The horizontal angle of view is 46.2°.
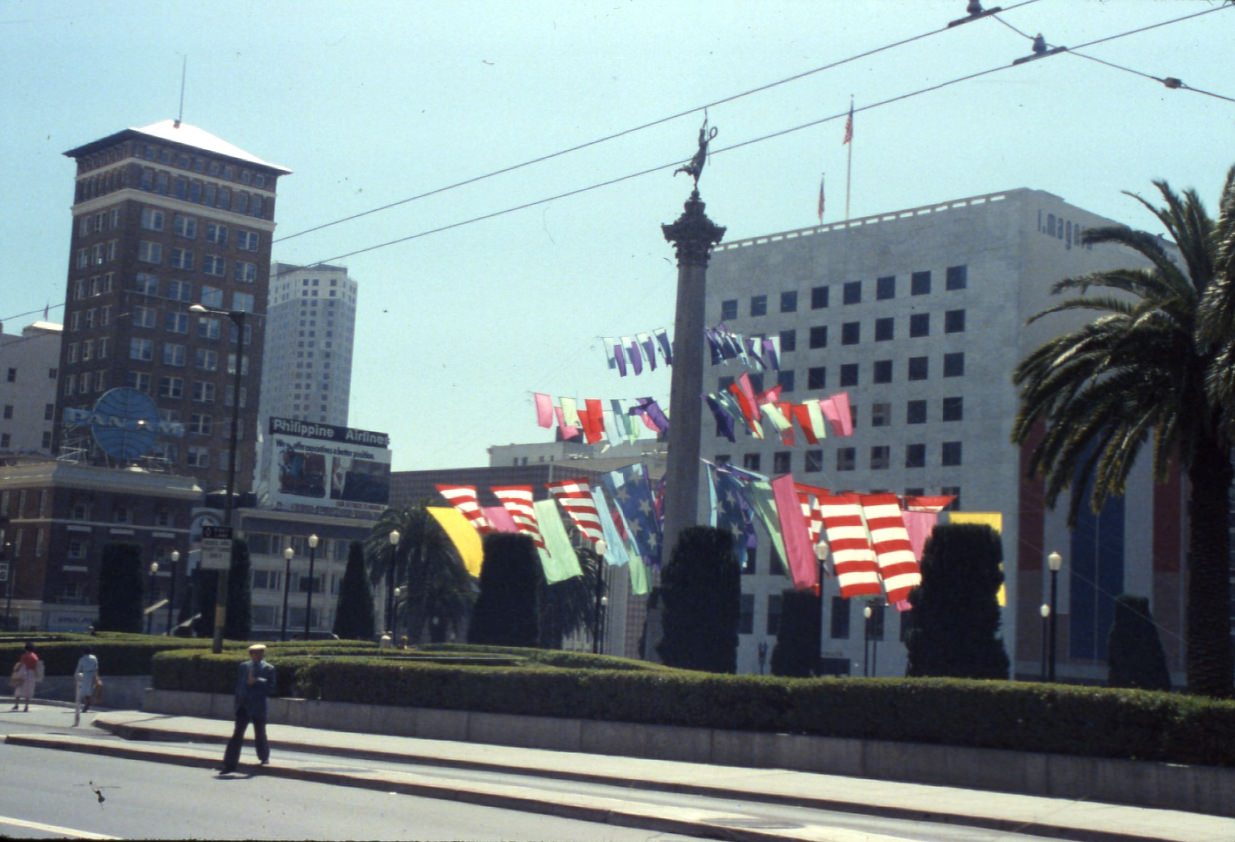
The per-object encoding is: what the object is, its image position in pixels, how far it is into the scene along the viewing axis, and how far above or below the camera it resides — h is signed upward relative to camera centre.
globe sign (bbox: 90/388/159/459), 99.00 +10.90
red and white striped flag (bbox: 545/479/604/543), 50.88 +3.54
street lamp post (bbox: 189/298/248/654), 34.78 +2.59
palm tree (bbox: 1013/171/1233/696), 27.88 +4.82
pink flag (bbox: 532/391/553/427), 59.25 +7.89
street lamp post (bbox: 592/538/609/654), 49.12 +1.71
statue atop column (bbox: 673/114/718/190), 50.66 +15.84
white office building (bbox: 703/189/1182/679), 88.44 +16.80
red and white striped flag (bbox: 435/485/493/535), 51.44 +3.49
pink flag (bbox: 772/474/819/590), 45.97 +2.77
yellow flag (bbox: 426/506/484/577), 52.28 +2.48
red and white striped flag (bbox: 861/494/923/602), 42.62 +2.25
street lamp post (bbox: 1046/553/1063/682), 41.87 +1.82
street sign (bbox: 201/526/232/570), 33.59 +0.91
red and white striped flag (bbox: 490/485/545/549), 51.12 +3.32
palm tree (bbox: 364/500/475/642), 86.12 +1.70
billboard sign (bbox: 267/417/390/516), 115.62 +10.21
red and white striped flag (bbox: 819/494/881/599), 42.56 +2.21
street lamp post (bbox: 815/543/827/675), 42.56 +1.99
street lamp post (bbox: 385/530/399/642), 48.59 -0.24
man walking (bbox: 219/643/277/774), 21.78 -1.57
